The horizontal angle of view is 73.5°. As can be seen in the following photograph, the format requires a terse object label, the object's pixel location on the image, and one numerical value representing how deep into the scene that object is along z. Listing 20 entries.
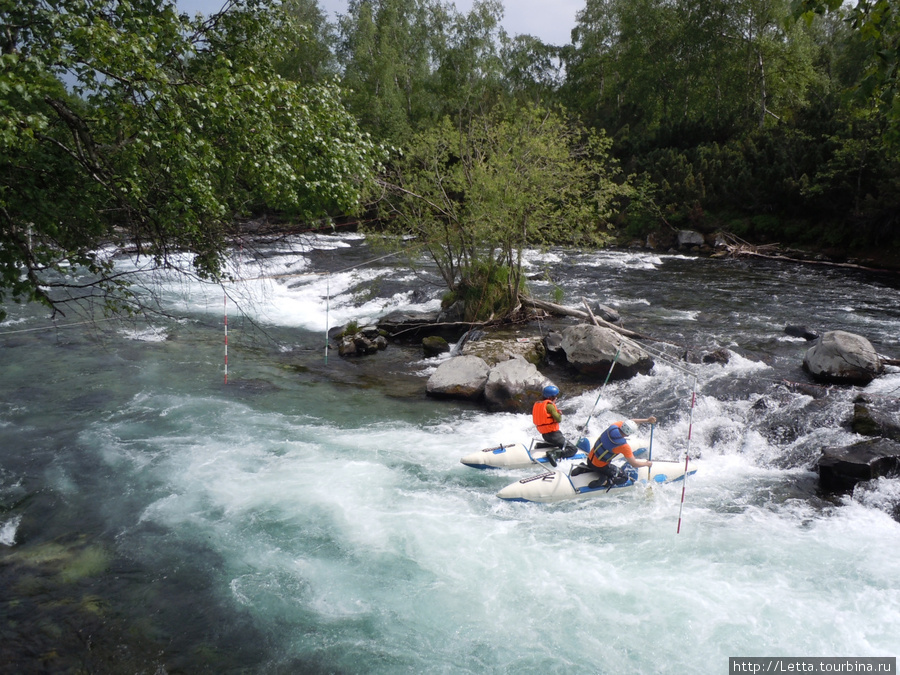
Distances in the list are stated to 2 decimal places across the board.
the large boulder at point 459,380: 10.75
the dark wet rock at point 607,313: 14.24
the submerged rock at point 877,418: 8.29
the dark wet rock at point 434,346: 13.34
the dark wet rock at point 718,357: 11.24
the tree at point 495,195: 13.05
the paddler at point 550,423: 8.33
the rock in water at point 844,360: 9.87
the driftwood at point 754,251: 24.02
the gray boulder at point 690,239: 28.12
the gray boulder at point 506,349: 12.01
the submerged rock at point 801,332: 12.58
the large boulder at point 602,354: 11.12
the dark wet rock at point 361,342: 13.39
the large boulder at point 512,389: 10.41
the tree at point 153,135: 4.11
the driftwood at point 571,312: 13.09
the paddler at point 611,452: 7.40
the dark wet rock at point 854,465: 7.35
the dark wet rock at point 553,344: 12.30
